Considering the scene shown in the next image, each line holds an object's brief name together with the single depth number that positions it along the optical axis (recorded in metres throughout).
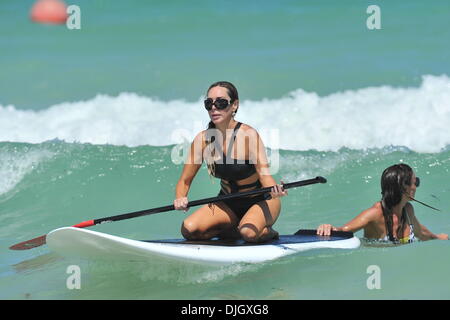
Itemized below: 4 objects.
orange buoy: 28.76
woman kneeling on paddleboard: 9.96
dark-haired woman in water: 10.53
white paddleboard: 9.28
